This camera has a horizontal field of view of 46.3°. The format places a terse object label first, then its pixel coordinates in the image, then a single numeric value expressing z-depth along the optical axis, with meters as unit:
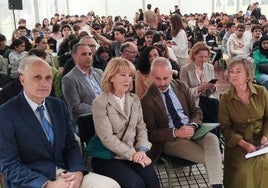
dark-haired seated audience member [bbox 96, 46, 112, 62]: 4.47
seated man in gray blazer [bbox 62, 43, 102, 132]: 2.92
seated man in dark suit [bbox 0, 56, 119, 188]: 1.79
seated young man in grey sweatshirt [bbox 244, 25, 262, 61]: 5.97
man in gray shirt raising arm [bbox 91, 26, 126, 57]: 5.24
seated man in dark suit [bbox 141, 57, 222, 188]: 2.34
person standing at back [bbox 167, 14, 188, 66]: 5.02
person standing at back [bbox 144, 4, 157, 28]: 9.94
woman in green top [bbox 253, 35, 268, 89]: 4.58
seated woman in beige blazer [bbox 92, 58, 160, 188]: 2.14
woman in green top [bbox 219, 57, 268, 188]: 2.42
